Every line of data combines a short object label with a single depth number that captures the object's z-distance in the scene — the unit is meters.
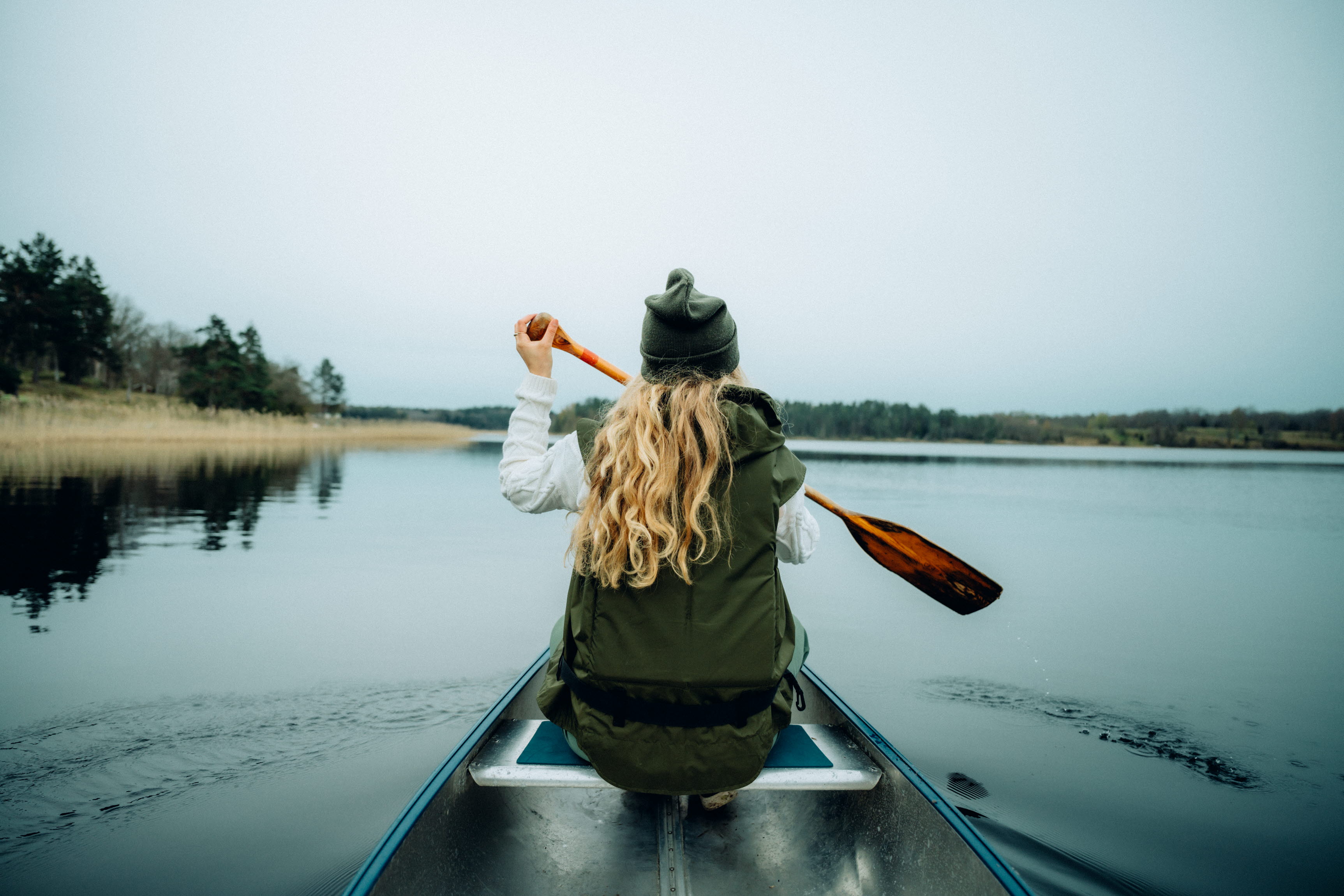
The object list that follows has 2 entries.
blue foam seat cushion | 2.04
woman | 1.56
